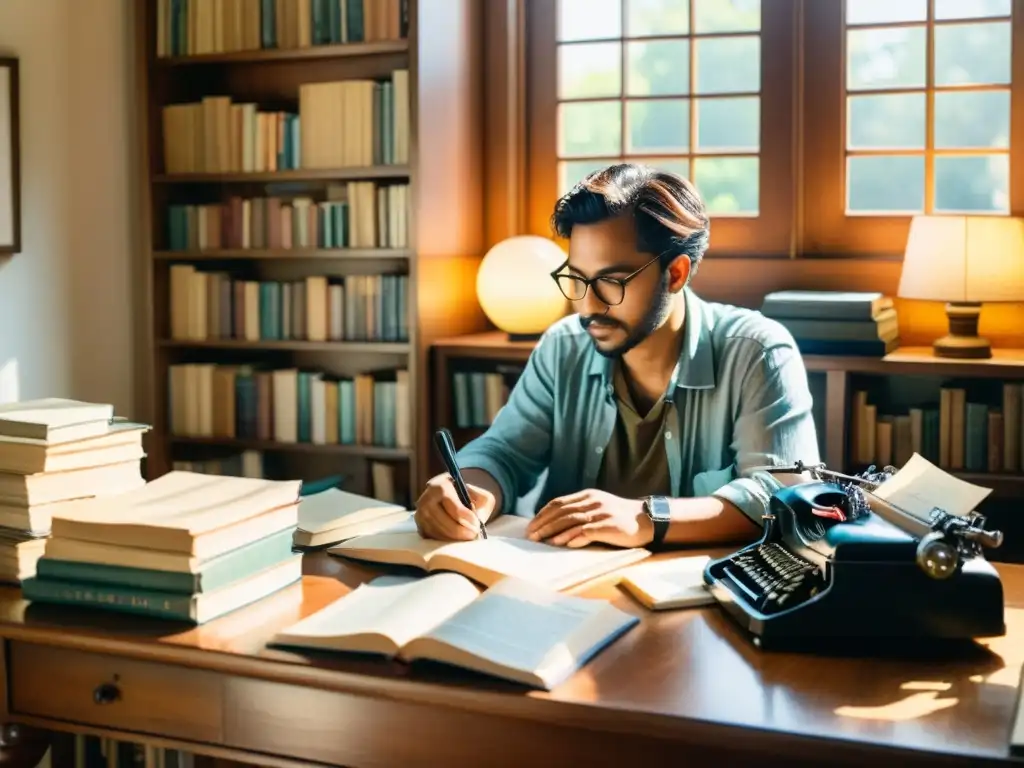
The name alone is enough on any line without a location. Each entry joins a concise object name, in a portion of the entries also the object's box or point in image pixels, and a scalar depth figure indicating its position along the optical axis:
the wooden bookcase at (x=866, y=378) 3.15
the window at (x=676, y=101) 3.72
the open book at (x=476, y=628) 1.47
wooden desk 1.34
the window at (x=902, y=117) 3.53
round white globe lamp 3.59
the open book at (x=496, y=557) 1.85
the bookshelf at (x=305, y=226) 3.67
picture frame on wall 3.51
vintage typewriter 1.52
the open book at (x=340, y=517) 2.13
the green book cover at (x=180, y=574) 1.69
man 2.47
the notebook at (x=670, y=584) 1.75
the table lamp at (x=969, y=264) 3.16
